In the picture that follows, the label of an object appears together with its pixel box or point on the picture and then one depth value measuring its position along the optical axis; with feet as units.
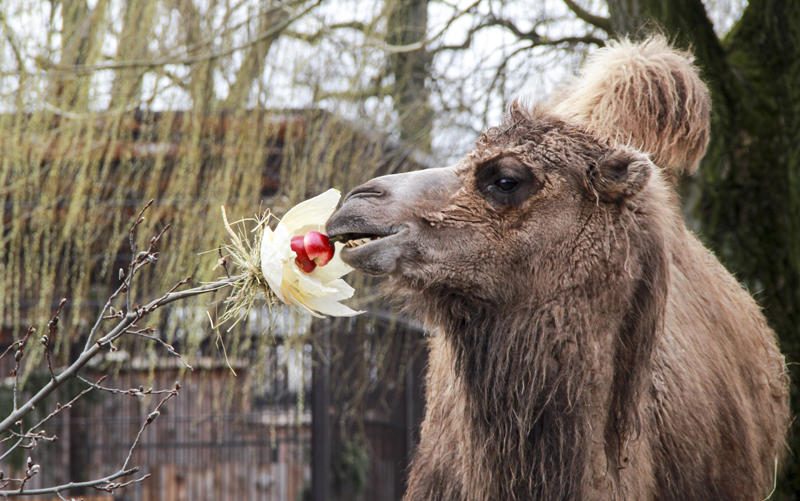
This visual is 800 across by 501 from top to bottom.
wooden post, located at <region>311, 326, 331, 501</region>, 61.72
